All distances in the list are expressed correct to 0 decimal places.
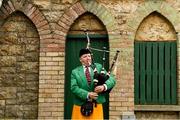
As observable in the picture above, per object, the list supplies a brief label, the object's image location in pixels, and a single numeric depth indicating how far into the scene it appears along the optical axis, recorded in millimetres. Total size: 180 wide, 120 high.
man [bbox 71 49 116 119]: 7930
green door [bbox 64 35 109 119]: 10750
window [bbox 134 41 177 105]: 10625
